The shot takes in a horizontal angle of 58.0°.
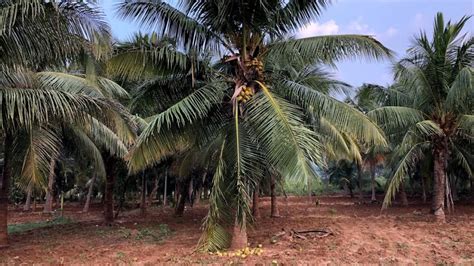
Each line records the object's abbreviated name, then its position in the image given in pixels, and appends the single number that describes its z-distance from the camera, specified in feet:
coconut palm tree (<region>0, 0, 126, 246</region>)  22.04
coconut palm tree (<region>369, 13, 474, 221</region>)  41.14
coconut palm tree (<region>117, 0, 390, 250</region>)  26.78
